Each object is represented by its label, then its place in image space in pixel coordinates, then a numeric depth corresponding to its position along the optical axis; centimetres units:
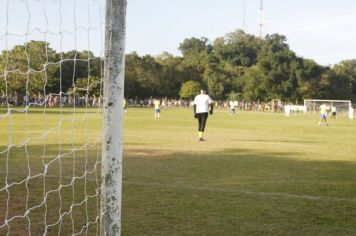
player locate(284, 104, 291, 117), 5812
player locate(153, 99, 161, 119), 3815
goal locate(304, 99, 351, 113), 7819
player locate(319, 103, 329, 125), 3612
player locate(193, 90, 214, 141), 1803
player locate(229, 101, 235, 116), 5517
